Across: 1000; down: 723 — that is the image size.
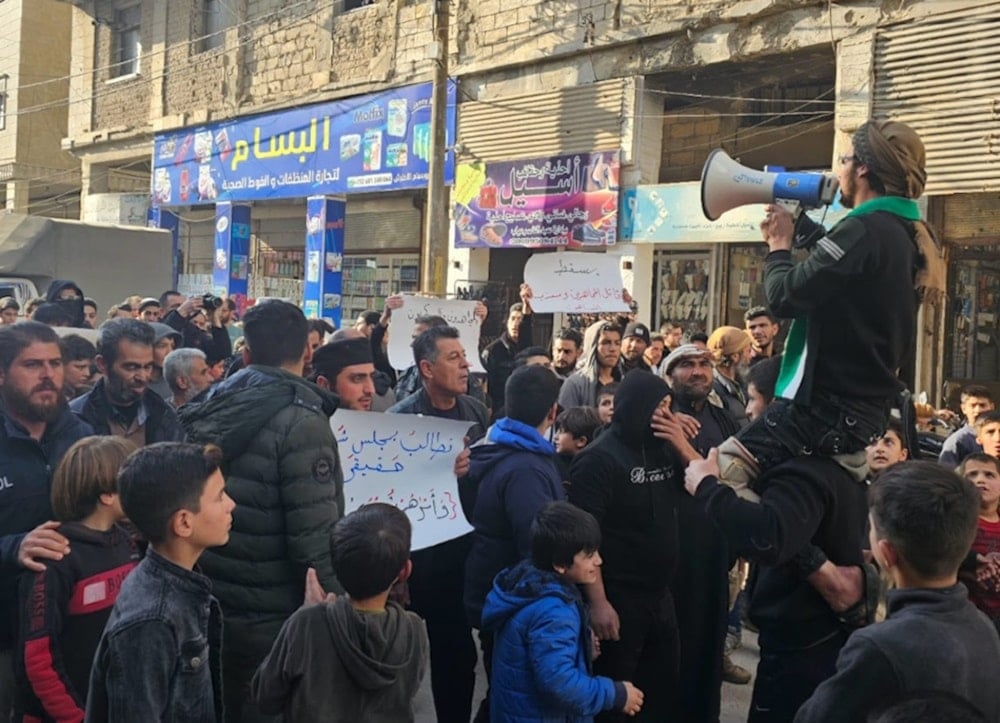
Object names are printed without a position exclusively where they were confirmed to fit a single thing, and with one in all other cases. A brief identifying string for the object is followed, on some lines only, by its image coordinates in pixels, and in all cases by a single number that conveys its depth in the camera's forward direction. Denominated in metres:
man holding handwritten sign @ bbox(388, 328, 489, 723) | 3.94
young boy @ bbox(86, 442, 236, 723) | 2.16
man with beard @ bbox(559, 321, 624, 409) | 6.41
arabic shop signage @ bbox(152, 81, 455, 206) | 15.30
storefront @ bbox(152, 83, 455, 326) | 15.78
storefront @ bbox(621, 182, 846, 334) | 11.66
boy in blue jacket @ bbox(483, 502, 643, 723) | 2.92
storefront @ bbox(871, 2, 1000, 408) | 9.46
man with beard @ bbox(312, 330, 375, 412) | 4.00
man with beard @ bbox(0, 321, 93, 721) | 2.71
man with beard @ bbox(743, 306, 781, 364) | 7.16
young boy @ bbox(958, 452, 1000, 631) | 3.76
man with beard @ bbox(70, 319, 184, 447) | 4.00
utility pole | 13.54
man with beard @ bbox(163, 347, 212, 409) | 5.19
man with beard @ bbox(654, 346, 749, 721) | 3.99
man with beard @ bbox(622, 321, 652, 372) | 7.04
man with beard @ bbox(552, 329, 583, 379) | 7.54
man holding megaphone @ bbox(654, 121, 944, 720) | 2.40
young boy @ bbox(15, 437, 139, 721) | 2.57
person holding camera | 8.92
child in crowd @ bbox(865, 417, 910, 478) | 4.81
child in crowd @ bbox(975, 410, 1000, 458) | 5.38
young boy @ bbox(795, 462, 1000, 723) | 1.76
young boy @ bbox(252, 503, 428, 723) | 2.48
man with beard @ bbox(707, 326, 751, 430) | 6.05
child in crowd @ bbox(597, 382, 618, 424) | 5.36
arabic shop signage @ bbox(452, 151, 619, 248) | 12.62
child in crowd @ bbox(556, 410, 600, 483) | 4.55
